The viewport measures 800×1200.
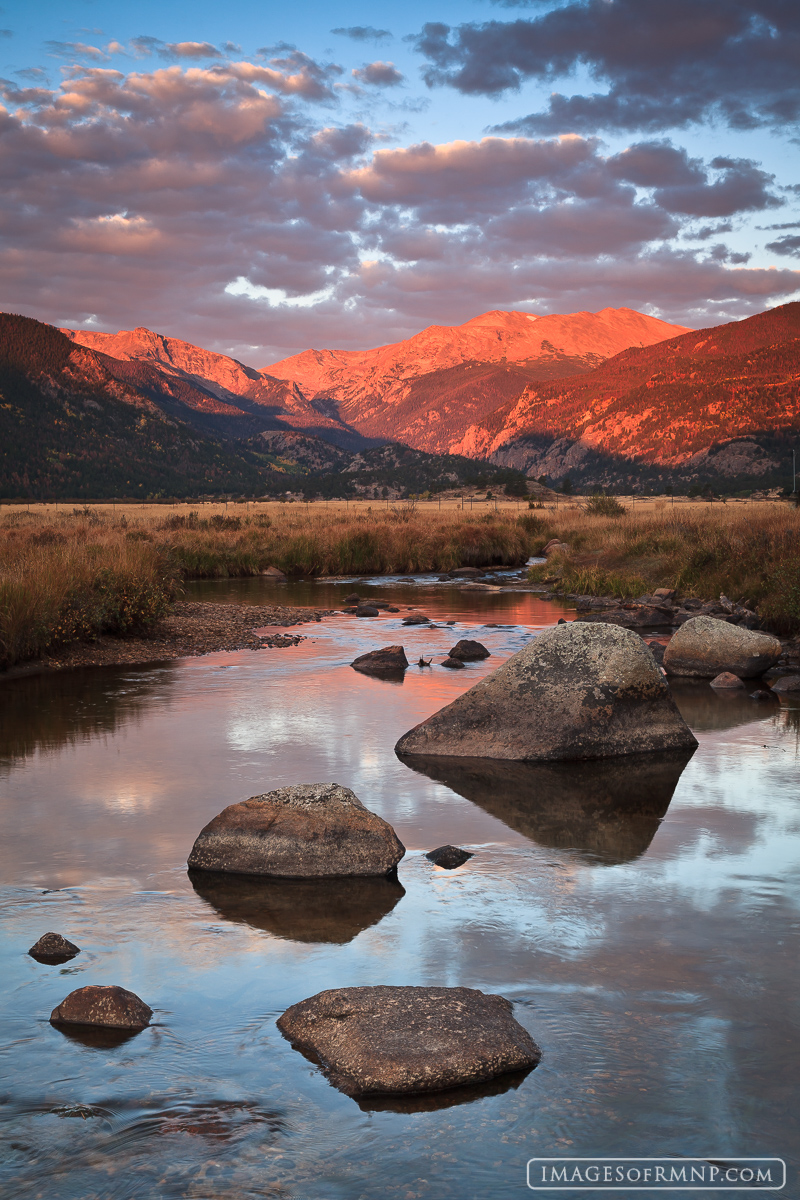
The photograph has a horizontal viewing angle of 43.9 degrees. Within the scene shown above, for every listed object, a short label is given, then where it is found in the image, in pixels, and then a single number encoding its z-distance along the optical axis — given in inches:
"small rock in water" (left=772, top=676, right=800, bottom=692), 646.5
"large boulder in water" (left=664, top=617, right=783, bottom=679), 694.5
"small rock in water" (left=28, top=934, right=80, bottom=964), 249.3
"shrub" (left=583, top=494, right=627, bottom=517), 2143.7
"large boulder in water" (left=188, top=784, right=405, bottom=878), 309.4
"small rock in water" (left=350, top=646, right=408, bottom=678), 706.8
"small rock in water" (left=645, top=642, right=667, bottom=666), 738.3
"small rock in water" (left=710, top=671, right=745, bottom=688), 656.2
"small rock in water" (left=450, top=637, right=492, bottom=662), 756.0
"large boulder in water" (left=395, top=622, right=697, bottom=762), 451.2
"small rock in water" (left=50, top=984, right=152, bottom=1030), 216.5
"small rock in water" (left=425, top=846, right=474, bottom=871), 319.3
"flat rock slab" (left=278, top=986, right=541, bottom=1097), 194.1
